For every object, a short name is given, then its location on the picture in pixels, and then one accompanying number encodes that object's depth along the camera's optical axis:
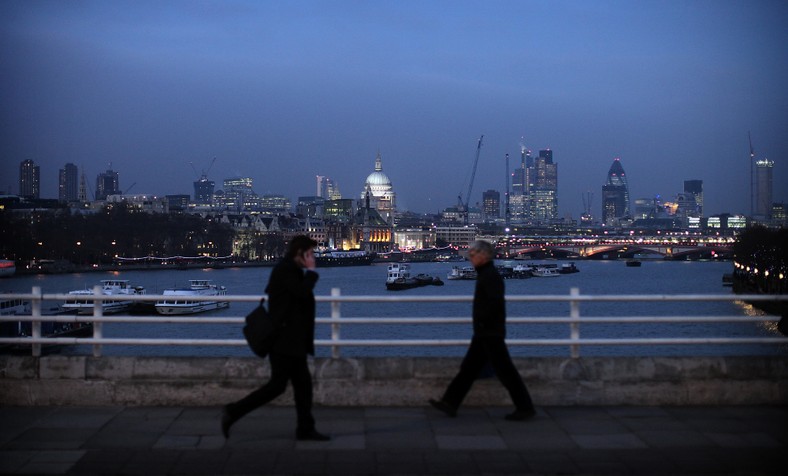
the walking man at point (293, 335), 7.98
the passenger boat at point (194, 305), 56.48
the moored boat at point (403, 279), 86.88
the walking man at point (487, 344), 8.65
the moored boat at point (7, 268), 95.06
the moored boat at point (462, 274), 103.03
